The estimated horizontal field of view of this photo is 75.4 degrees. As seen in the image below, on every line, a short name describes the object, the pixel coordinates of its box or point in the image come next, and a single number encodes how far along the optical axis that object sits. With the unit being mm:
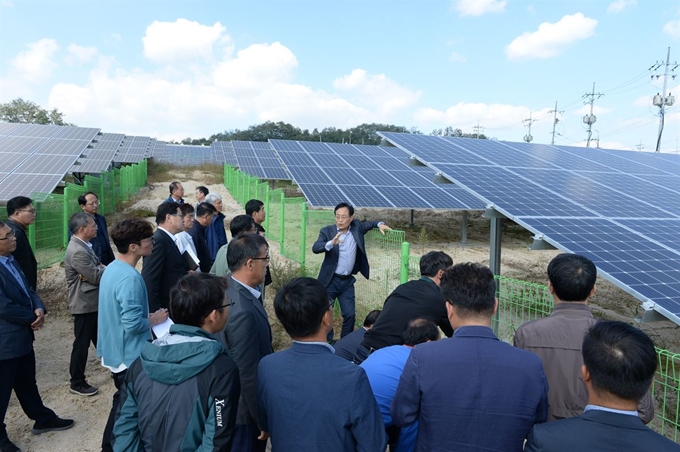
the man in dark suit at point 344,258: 5391
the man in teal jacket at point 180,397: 1892
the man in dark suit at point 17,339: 3367
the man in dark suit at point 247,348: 2398
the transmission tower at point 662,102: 35344
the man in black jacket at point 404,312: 2740
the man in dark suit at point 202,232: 5211
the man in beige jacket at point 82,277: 4160
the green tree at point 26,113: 48769
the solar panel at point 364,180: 12318
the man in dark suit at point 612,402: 1466
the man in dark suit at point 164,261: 3879
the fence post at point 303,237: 8625
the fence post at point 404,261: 5035
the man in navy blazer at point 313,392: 1871
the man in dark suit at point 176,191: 7855
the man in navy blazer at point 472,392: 1799
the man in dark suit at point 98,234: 5551
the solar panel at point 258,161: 22516
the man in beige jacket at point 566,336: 2186
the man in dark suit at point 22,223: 4688
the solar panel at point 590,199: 4465
